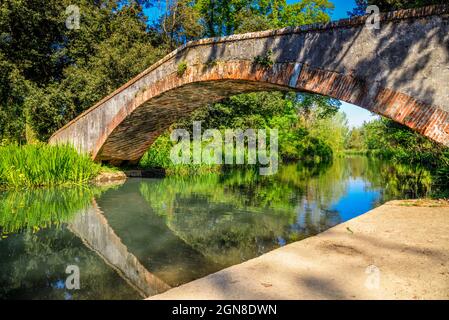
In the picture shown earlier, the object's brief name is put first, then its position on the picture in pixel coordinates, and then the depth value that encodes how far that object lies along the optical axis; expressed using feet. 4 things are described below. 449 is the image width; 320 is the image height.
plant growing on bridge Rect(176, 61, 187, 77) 29.50
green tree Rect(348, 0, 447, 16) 35.53
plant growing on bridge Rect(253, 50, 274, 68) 23.43
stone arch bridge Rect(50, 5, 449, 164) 16.34
